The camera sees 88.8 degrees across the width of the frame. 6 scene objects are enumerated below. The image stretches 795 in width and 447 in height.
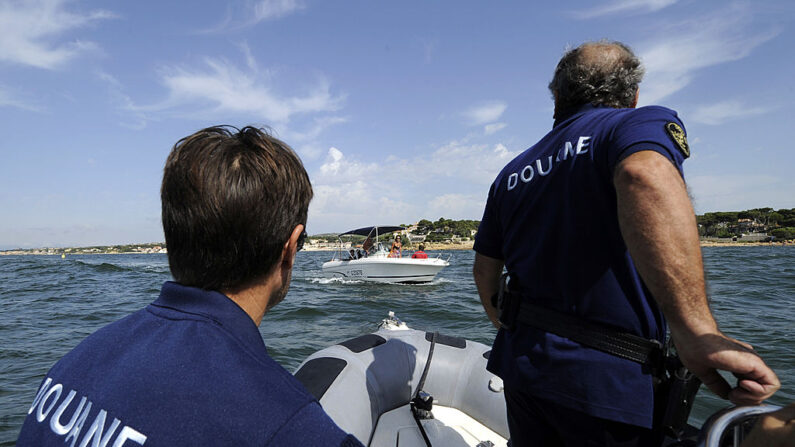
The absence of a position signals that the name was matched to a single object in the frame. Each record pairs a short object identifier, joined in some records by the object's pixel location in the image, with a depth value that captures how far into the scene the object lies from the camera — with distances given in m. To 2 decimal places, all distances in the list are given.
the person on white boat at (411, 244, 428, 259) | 17.25
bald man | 0.92
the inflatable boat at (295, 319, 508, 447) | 2.67
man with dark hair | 0.64
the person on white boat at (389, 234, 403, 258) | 18.62
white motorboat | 16.52
